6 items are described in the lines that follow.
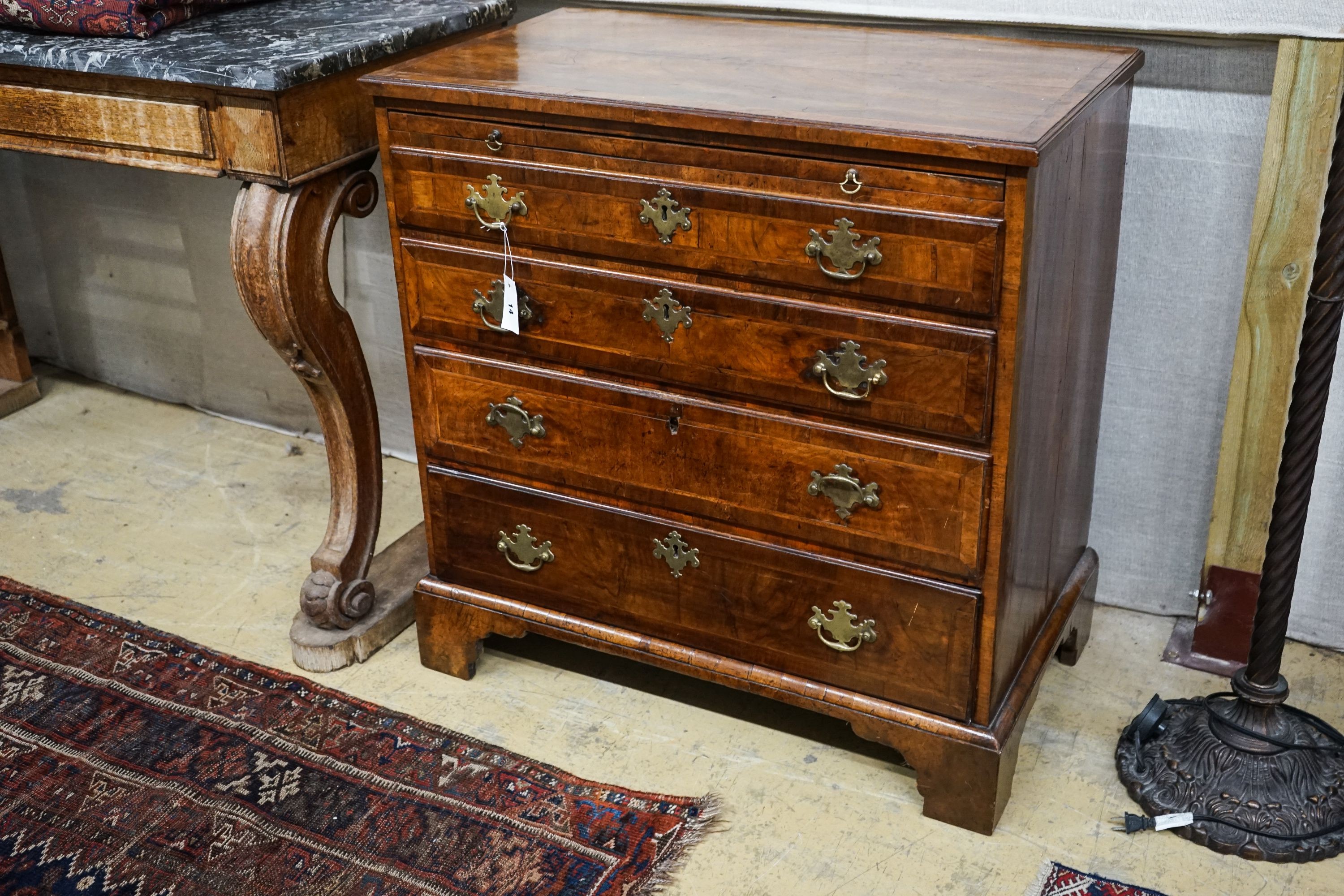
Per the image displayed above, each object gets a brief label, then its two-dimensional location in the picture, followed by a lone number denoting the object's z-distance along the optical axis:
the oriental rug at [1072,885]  1.69
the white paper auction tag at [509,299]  1.77
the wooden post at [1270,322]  1.83
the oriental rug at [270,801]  1.74
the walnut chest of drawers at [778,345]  1.53
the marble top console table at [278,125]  1.76
